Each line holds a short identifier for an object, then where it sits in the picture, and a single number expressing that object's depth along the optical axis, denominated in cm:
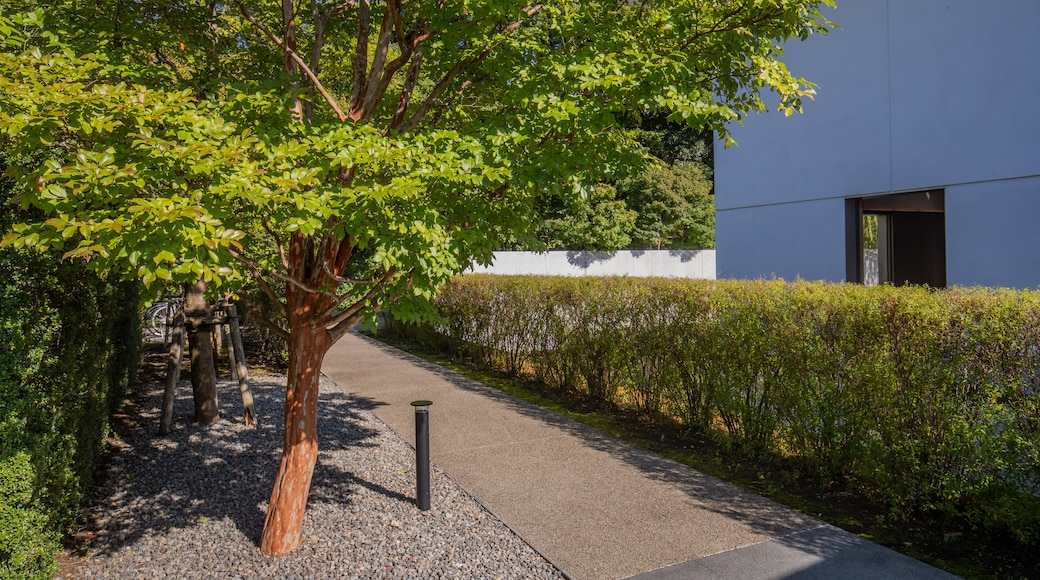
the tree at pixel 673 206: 3109
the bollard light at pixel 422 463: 509
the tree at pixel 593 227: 2994
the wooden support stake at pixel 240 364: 726
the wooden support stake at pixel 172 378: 688
